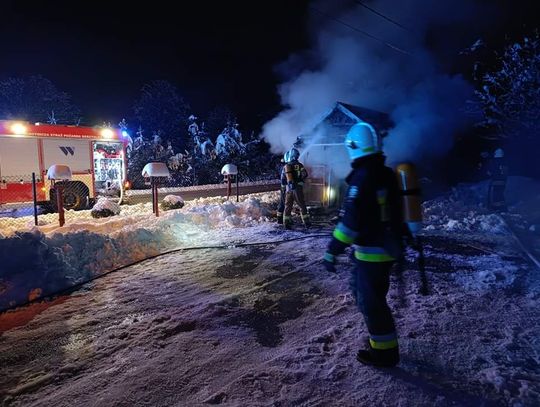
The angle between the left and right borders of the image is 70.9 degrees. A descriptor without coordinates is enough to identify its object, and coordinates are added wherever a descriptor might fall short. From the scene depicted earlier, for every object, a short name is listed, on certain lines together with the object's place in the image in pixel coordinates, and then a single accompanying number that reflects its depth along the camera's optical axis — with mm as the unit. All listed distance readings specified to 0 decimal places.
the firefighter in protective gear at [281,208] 9576
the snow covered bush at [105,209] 10242
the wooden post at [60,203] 8485
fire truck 11570
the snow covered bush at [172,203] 11055
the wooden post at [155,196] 9562
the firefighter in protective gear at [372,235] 3057
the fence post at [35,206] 8649
